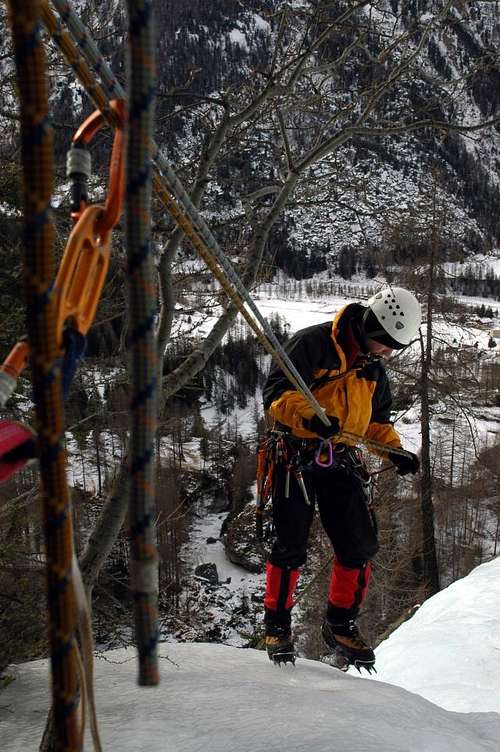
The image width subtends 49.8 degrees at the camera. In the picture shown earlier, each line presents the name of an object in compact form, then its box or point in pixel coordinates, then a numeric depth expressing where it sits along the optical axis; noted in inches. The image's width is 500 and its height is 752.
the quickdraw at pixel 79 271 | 37.7
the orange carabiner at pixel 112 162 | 40.4
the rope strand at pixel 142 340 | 26.8
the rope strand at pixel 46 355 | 24.4
